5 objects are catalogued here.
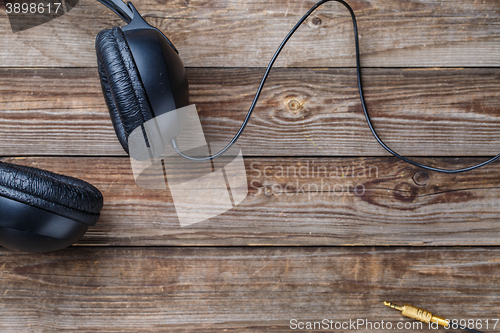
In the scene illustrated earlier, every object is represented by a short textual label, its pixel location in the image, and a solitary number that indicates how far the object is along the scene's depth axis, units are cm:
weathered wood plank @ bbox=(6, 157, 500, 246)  82
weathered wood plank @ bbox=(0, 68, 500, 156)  82
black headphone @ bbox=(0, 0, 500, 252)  76
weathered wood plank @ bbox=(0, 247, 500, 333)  82
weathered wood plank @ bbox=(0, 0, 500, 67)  82
